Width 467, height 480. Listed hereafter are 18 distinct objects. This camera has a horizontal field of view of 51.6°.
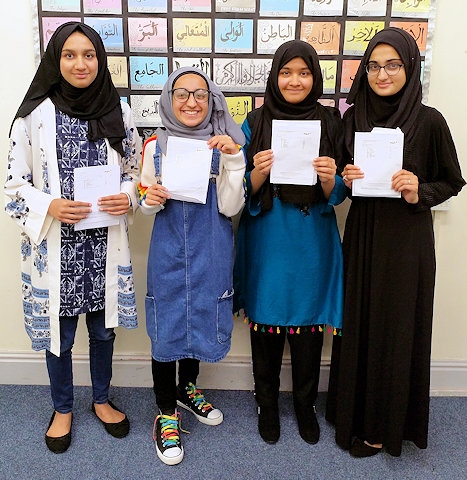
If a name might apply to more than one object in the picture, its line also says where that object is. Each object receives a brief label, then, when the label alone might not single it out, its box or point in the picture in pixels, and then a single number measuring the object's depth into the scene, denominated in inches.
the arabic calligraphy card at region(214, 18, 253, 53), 75.6
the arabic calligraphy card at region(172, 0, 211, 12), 74.9
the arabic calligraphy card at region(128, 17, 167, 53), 75.4
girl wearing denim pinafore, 63.9
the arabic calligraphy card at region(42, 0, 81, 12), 74.5
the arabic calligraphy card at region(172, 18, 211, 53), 75.5
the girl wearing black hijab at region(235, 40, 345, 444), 64.9
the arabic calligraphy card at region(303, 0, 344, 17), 74.6
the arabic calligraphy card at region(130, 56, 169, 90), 76.8
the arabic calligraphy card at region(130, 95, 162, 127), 78.2
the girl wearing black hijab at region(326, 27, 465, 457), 62.2
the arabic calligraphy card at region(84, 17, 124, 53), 75.2
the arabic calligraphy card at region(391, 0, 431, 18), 74.6
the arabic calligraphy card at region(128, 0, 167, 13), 74.6
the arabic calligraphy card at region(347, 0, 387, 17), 74.7
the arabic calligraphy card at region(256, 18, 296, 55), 75.5
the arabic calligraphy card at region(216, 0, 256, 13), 74.8
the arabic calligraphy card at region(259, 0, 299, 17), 74.7
